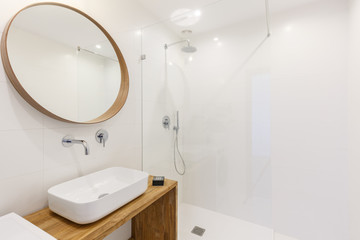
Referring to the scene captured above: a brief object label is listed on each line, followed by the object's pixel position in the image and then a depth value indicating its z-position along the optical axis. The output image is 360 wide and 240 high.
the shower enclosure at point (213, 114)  1.58
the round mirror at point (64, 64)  0.91
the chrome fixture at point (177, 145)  1.92
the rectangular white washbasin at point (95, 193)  0.81
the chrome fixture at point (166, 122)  1.88
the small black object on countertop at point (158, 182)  1.31
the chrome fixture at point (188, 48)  1.81
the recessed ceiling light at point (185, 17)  1.71
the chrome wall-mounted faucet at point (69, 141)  1.05
